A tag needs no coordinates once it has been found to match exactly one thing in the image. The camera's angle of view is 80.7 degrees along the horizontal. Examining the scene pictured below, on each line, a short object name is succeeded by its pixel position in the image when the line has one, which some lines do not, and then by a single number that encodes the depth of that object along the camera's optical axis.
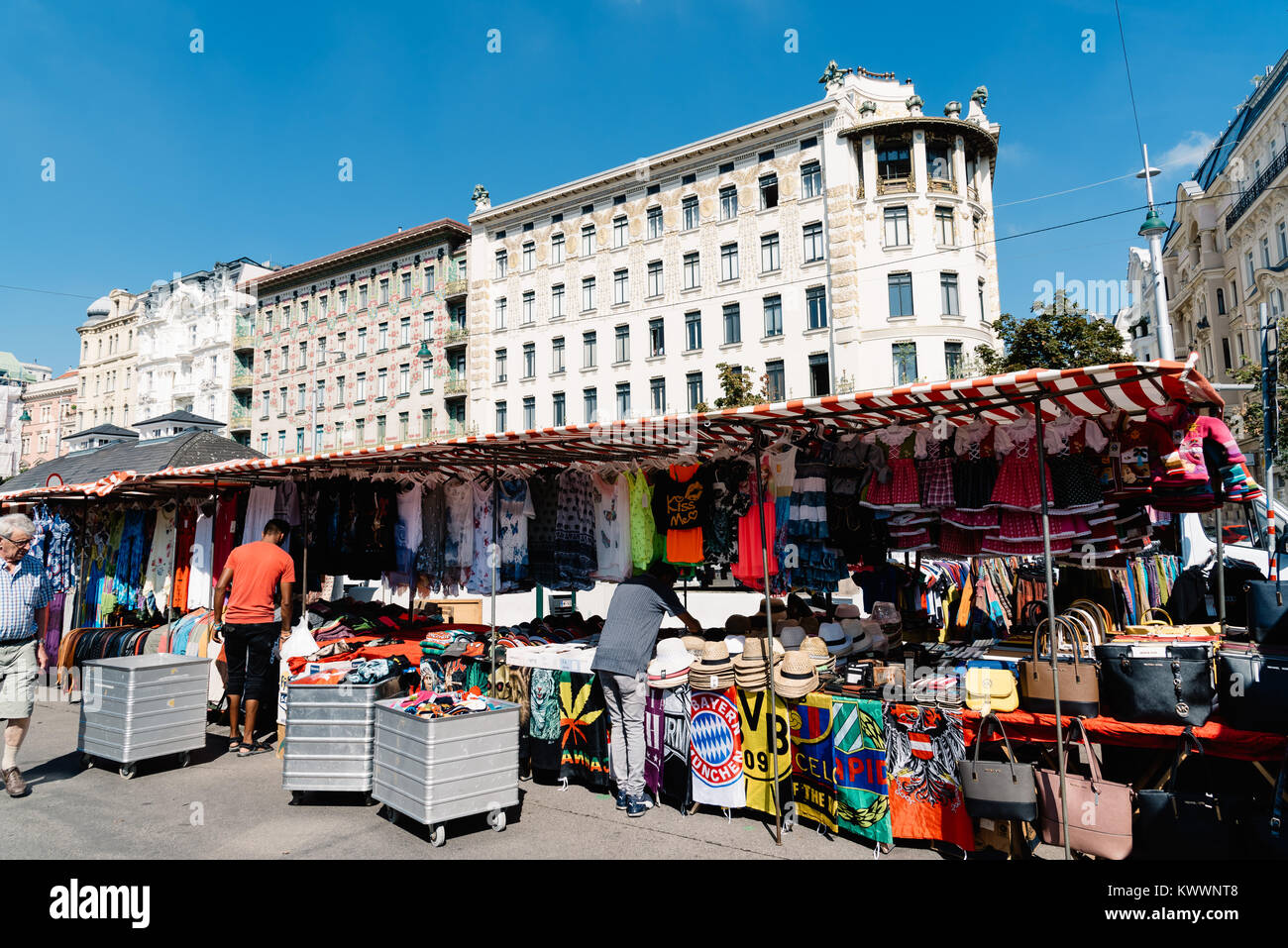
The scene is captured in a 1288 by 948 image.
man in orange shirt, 7.48
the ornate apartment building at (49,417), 62.52
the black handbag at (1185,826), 4.13
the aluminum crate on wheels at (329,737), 6.01
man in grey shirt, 5.91
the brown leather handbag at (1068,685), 4.79
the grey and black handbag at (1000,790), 4.51
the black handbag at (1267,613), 4.69
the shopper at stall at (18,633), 6.07
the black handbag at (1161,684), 4.59
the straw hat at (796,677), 5.53
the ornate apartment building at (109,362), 55.25
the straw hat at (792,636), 6.73
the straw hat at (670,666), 6.11
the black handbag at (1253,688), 4.32
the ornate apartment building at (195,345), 48.66
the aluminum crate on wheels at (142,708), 6.82
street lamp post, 14.32
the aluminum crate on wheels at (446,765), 5.21
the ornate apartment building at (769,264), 28.14
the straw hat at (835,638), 6.59
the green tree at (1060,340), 22.89
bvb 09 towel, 5.66
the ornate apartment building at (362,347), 39.25
